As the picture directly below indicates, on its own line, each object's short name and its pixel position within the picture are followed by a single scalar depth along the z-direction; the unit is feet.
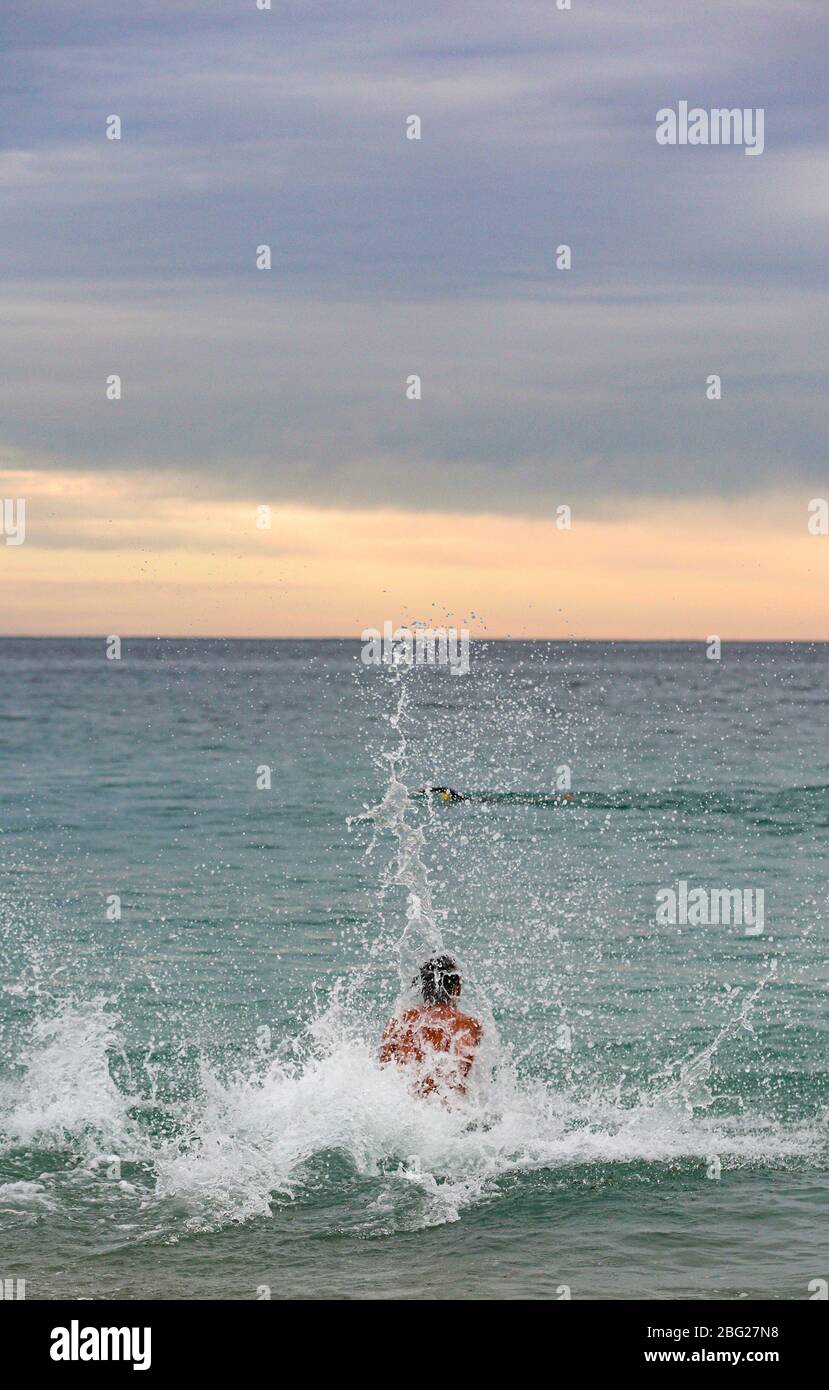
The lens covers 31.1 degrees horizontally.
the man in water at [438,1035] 40.47
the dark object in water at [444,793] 135.73
